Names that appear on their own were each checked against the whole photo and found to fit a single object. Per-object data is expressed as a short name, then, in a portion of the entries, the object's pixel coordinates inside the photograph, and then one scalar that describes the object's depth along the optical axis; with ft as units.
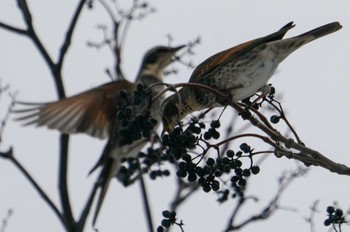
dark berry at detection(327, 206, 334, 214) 29.32
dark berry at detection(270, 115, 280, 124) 29.71
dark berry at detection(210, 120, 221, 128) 30.52
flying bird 49.65
